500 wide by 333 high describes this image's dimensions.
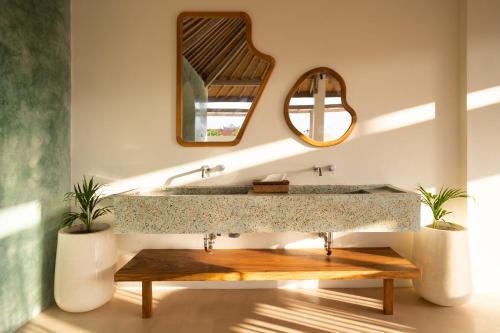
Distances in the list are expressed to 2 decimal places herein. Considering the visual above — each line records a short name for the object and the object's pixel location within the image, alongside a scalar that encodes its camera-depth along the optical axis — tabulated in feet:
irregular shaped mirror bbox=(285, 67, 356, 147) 8.43
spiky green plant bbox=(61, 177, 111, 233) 7.68
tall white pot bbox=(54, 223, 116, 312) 7.13
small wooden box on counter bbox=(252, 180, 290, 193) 7.64
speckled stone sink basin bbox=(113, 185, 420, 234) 6.57
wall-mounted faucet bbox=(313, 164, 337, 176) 8.28
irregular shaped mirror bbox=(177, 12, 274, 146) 8.41
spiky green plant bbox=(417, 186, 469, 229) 7.86
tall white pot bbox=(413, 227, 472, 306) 7.32
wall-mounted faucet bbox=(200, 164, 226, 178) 8.34
